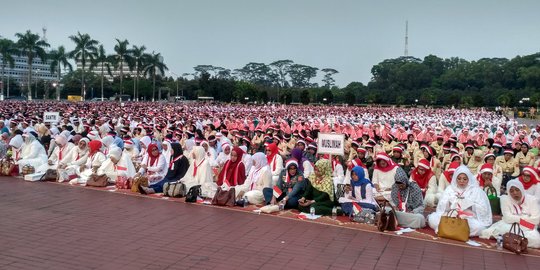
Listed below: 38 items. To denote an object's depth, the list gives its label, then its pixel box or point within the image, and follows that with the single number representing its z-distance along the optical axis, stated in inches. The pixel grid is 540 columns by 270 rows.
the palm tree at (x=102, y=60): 2320.6
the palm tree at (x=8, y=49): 2217.0
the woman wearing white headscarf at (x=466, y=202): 288.4
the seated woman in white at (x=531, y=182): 294.0
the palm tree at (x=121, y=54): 2433.6
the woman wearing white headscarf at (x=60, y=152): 460.8
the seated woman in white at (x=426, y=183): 351.9
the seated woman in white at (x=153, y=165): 405.4
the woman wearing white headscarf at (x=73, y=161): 441.1
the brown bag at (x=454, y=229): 273.0
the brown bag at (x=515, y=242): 252.8
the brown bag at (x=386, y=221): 291.7
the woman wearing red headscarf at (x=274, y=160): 411.2
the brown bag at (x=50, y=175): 438.9
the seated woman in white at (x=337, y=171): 389.7
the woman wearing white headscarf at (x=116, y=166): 419.5
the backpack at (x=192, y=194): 365.1
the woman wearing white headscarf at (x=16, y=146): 485.7
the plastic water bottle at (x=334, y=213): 325.7
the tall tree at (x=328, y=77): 4810.5
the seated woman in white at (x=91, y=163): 430.1
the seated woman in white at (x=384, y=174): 336.5
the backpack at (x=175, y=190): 379.6
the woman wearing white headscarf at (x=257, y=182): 359.3
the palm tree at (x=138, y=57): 2539.4
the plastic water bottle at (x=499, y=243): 262.5
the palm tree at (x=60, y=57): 2406.5
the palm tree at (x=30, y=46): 2217.0
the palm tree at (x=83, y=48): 2267.5
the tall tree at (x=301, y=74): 4756.4
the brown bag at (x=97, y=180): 416.5
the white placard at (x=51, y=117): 625.0
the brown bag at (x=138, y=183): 393.1
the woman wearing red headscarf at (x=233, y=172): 380.5
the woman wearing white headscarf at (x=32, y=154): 458.9
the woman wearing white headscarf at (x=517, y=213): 269.1
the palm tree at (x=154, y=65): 2620.6
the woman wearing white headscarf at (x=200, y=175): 385.1
